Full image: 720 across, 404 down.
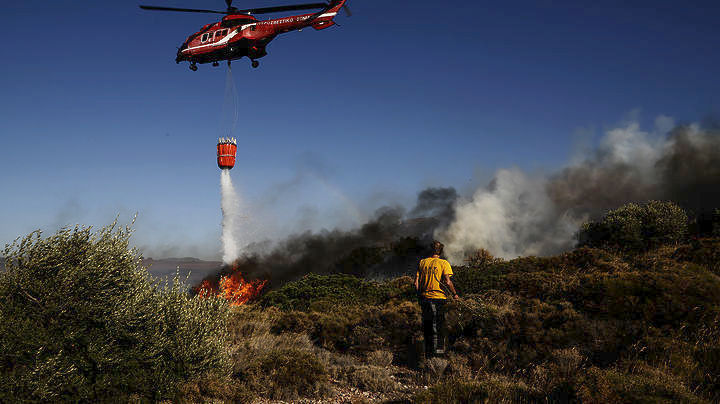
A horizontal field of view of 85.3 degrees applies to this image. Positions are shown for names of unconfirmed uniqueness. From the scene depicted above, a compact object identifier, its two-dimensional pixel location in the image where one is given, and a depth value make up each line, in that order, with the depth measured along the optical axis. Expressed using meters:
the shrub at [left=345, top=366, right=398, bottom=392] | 8.10
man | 8.64
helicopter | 23.39
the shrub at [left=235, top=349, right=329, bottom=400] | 7.89
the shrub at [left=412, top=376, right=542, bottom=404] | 6.32
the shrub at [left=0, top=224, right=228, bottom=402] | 6.07
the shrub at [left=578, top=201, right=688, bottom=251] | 28.41
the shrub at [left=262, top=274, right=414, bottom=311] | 18.89
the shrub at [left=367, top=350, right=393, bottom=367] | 9.94
